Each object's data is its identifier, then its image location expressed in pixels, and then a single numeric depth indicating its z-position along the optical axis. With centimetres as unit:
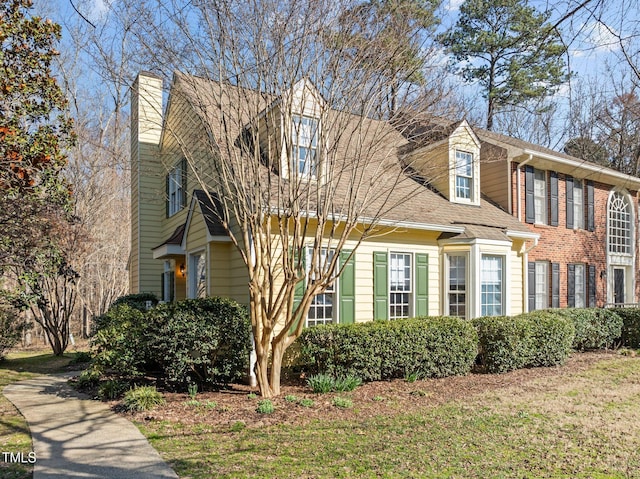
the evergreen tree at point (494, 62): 1814
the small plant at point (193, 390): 735
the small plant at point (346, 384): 767
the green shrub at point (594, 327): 1196
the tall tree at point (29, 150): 714
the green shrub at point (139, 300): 1244
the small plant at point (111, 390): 738
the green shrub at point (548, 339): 1000
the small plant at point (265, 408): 645
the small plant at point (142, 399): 653
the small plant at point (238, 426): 572
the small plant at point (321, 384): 758
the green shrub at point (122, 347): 733
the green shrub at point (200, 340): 727
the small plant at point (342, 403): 677
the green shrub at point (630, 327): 1298
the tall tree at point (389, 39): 728
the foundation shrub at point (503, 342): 947
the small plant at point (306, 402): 679
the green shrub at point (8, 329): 1168
